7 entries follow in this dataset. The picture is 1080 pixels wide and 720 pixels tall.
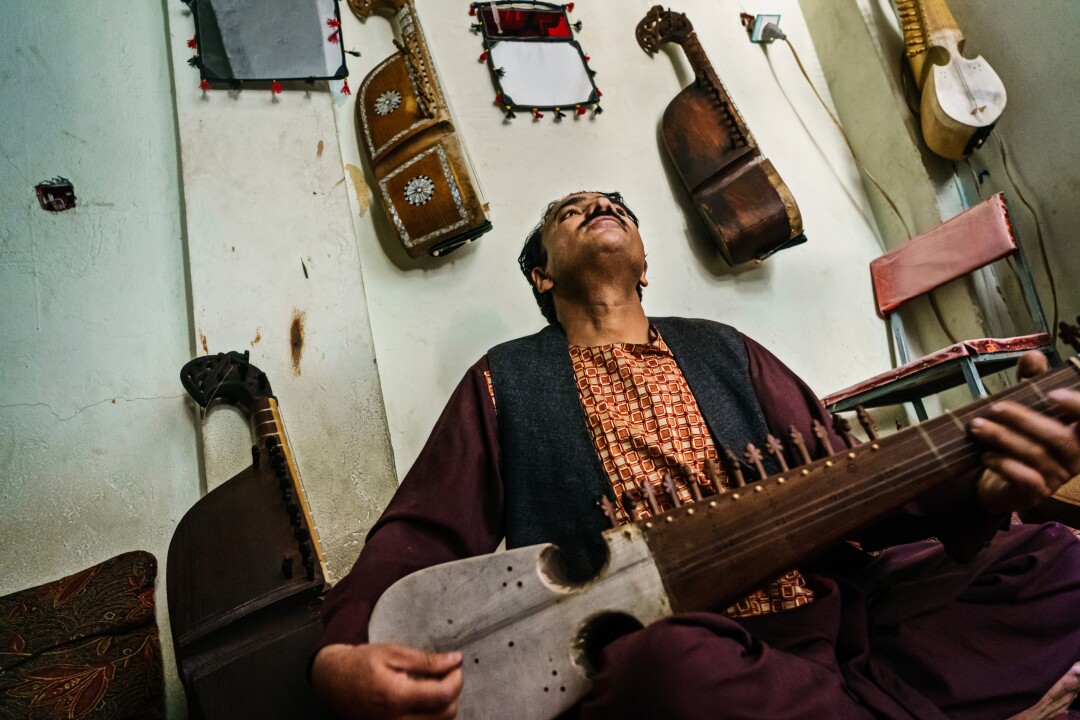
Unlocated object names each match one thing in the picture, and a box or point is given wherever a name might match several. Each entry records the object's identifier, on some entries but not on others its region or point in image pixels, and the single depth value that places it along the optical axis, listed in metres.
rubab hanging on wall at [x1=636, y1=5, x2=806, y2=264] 2.48
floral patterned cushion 1.26
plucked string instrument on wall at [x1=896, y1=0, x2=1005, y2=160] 2.62
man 0.80
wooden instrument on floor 1.17
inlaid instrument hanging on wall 2.07
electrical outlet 3.14
